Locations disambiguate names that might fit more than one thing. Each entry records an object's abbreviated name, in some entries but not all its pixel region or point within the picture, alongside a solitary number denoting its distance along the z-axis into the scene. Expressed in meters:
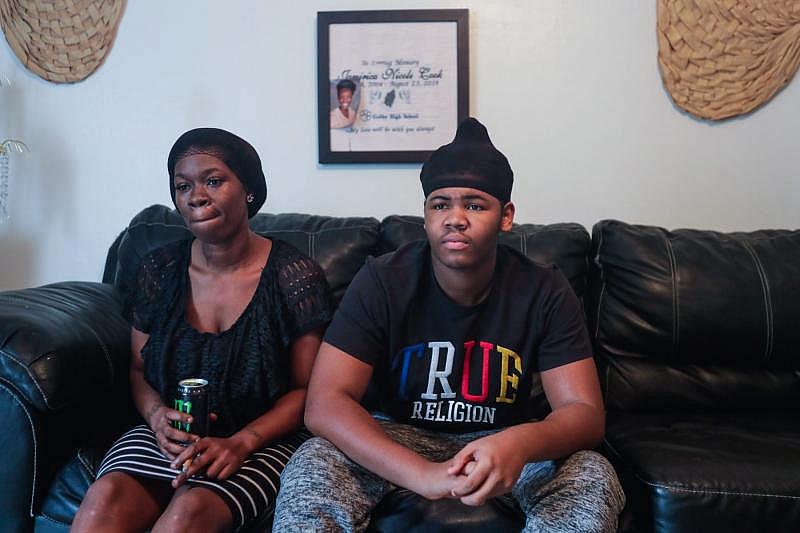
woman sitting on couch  1.19
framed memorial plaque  2.04
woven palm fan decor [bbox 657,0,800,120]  1.99
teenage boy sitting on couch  1.09
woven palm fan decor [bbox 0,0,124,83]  2.10
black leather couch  1.19
